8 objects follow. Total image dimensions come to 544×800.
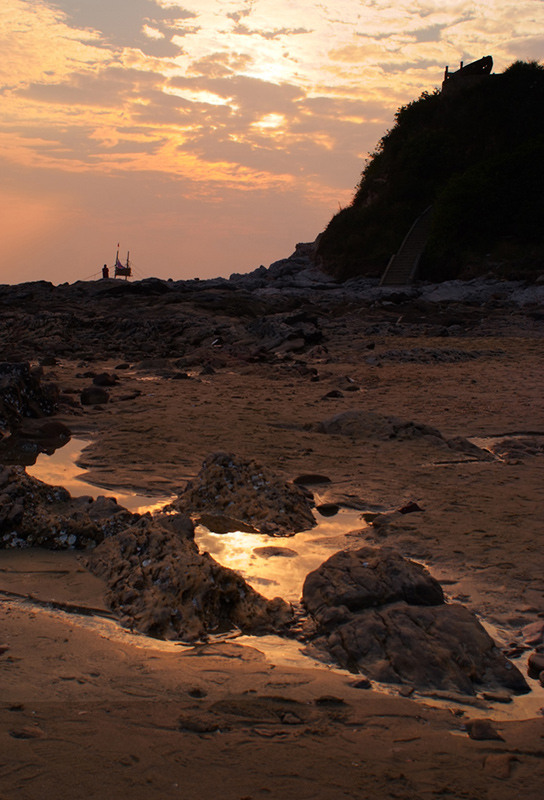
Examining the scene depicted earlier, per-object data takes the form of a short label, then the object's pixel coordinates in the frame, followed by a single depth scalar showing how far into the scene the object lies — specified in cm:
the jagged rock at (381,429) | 635
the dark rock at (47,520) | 399
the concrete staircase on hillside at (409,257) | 2814
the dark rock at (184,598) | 313
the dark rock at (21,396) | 736
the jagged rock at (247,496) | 455
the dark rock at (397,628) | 277
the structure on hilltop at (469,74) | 3372
